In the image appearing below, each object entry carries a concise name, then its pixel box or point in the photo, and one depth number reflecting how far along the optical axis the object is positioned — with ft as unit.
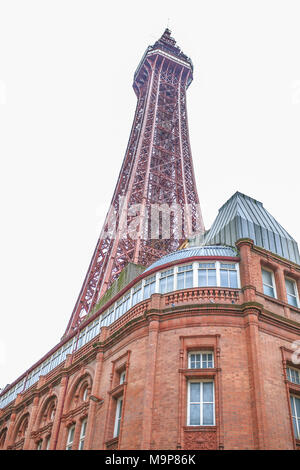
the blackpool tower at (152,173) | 130.21
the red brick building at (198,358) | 44.73
